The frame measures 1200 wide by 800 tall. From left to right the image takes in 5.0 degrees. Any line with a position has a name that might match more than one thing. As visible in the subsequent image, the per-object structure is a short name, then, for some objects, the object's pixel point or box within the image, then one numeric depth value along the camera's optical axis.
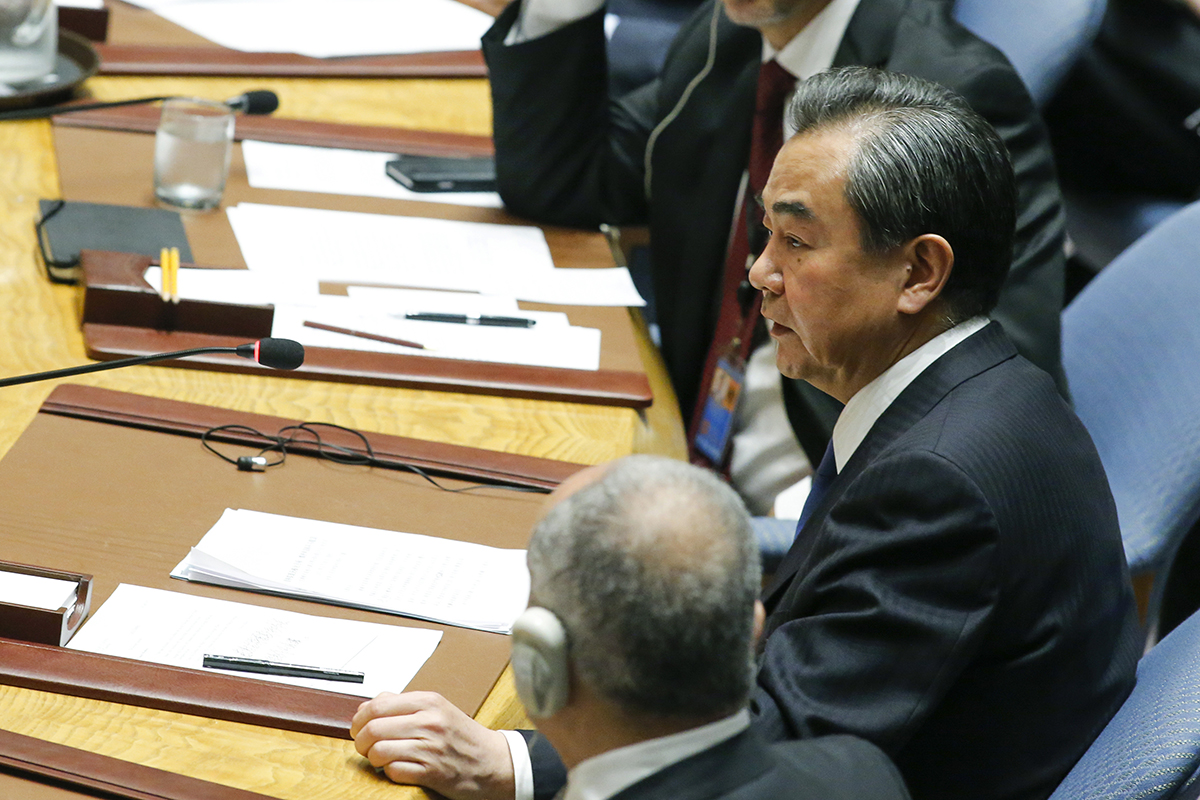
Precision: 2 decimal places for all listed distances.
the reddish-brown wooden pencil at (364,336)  14.19
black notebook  14.24
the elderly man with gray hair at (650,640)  13.38
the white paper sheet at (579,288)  14.38
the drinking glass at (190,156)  14.40
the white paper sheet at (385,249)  14.34
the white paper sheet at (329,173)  14.57
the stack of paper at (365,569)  13.77
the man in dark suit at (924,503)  13.61
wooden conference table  13.59
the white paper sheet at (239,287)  14.16
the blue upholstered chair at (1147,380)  14.11
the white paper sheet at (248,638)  13.68
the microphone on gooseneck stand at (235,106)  14.64
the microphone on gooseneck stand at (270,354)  13.83
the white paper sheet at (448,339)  14.18
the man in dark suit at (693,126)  14.36
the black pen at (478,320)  14.25
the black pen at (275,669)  13.67
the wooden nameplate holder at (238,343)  14.12
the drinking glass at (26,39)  14.65
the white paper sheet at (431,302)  14.27
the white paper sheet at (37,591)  13.66
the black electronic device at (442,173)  14.63
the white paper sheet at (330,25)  15.12
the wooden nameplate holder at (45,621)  13.65
